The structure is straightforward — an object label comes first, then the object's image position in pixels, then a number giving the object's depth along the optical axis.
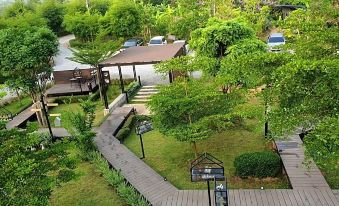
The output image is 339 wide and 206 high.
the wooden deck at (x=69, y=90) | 23.06
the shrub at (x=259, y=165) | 12.20
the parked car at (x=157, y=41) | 34.59
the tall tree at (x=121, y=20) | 34.06
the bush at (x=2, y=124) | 8.70
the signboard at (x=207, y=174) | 9.70
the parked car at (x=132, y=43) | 34.75
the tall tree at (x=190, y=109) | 12.37
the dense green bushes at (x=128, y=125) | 16.71
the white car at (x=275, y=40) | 29.23
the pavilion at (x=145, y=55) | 19.62
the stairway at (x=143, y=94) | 21.38
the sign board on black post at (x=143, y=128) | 14.25
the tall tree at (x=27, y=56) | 17.36
